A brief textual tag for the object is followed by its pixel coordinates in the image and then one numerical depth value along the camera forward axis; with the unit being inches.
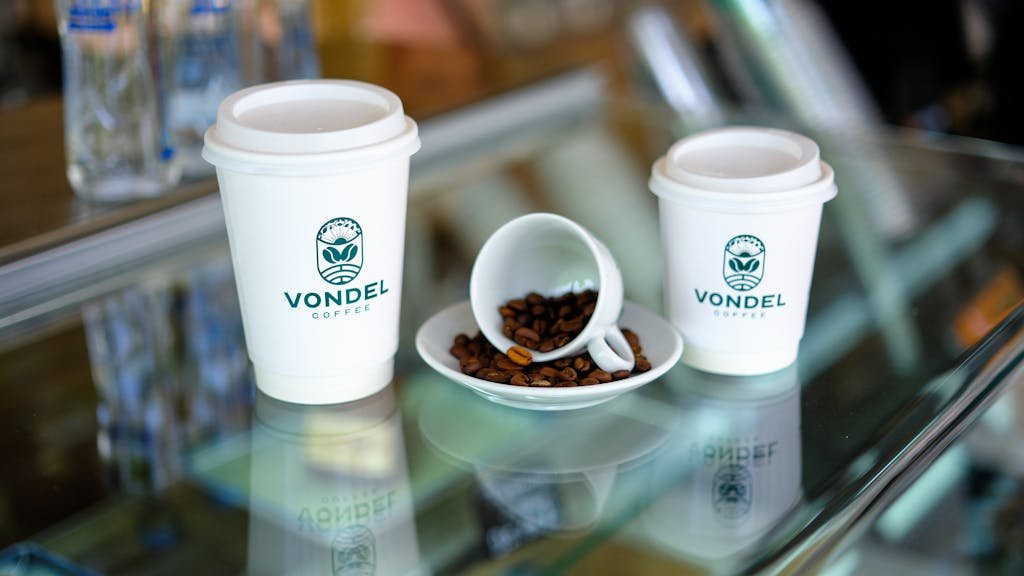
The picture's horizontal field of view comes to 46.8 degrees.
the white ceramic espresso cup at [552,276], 26.3
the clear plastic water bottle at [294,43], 41.8
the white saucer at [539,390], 25.5
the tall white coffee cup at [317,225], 24.4
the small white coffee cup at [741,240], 26.8
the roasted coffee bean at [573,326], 27.1
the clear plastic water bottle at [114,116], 35.8
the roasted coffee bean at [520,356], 26.5
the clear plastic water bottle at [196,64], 38.7
